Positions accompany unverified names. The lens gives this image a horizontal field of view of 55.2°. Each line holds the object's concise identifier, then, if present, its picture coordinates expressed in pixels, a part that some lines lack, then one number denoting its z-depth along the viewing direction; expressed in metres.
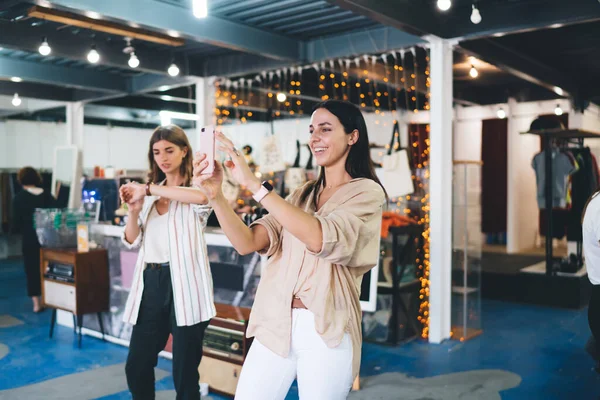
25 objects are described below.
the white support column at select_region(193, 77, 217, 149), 7.17
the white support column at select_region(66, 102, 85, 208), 9.03
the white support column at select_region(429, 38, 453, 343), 5.08
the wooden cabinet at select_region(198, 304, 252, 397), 3.61
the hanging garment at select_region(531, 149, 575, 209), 7.46
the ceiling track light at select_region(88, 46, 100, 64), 5.67
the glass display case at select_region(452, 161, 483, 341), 5.24
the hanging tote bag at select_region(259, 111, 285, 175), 6.50
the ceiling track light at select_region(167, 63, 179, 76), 6.45
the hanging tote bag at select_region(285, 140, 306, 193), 6.36
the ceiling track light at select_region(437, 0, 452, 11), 3.87
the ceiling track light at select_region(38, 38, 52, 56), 5.31
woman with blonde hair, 2.54
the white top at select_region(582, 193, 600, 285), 2.84
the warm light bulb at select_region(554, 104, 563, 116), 9.30
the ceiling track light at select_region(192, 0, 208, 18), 3.55
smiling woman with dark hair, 1.56
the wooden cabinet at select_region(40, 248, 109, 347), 4.84
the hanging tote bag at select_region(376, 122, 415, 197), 5.30
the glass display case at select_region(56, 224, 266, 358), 4.21
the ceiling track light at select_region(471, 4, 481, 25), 4.28
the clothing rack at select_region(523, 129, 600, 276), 7.02
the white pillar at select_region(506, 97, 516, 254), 10.25
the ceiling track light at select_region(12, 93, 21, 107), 8.17
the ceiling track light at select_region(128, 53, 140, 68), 5.81
